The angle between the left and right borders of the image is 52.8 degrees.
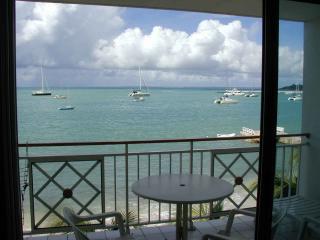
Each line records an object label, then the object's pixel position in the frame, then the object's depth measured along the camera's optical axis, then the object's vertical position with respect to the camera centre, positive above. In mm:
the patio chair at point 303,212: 2139 -741
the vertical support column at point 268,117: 1871 -99
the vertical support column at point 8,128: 1643 -143
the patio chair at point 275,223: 2043 -781
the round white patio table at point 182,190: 2404 -719
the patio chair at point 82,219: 1934 -838
